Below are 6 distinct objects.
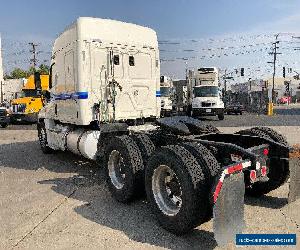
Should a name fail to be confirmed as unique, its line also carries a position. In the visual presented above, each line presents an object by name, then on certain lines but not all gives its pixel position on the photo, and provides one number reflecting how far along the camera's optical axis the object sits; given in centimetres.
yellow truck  1688
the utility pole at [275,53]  5243
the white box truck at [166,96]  2146
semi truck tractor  307
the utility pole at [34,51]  5121
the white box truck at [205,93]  1854
